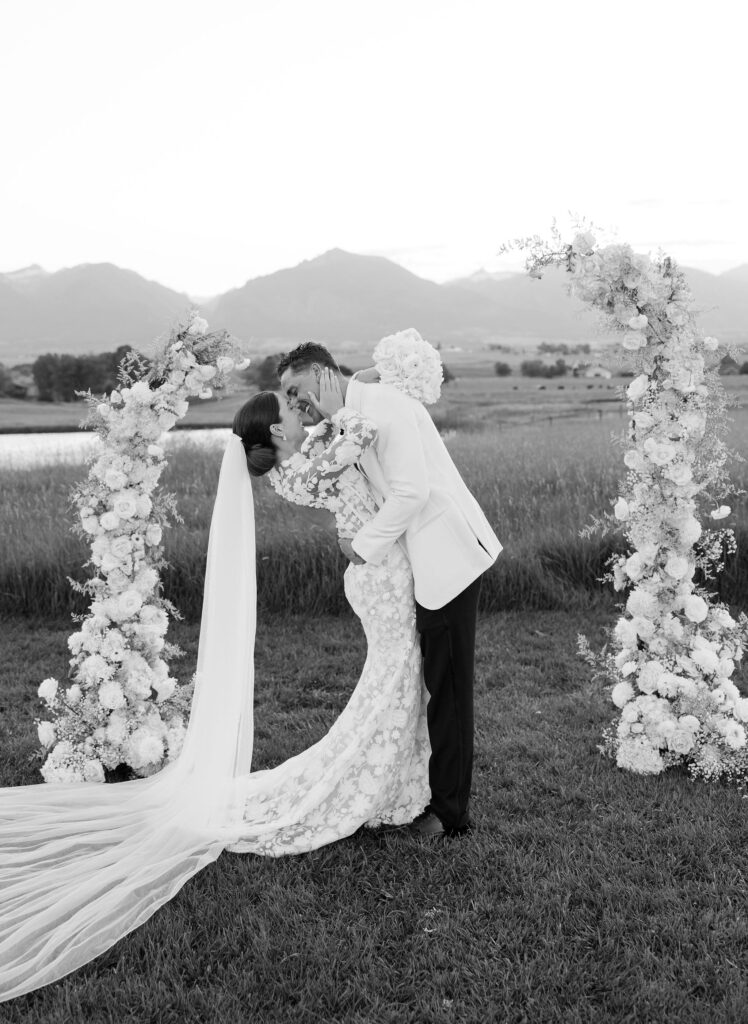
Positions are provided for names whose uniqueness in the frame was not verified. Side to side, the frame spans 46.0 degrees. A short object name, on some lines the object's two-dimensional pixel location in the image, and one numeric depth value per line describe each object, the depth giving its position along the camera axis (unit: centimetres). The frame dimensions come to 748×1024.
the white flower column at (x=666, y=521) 553
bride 438
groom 445
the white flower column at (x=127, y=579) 586
